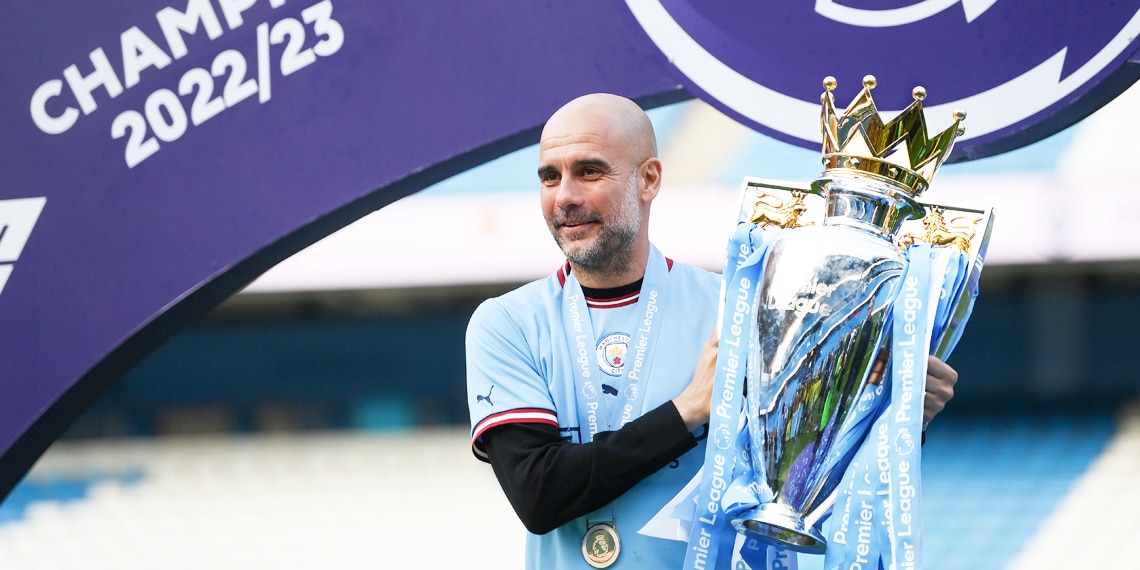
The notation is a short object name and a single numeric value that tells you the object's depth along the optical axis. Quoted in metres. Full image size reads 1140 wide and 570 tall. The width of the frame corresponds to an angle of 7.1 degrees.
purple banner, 15.53
